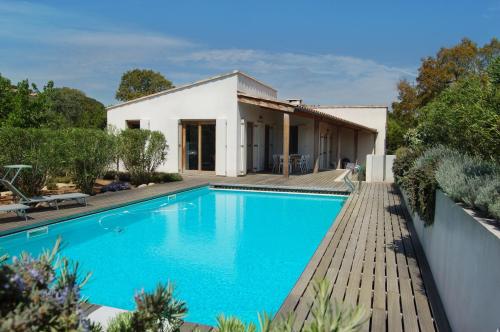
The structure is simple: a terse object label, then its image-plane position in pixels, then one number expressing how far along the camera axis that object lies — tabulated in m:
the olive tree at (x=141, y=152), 13.67
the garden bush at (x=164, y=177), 14.59
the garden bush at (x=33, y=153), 9.21
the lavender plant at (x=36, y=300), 1.29
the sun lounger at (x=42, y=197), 8.07
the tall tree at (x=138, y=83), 43.62
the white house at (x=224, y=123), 15.45
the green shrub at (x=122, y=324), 1.85
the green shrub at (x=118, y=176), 15.05
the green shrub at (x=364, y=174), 12.54
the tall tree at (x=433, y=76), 28.80
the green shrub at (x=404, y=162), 8.28
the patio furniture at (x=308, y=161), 18.61
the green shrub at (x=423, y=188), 4.92
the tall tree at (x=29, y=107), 13.63
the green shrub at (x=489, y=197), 2.89
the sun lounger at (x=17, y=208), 7.39
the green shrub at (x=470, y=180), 3.10
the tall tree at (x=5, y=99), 13.73
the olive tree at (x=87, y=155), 10.77
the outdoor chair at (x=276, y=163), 18.28
